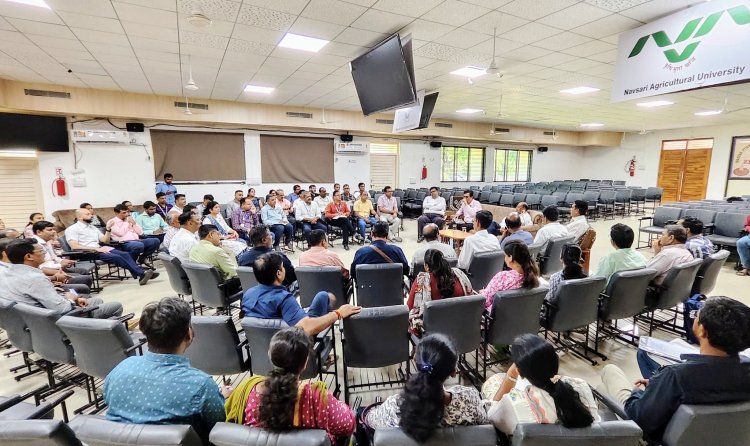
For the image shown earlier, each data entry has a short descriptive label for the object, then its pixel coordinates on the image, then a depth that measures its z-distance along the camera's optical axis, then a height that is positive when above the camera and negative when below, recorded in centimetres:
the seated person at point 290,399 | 114 -80
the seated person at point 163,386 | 127 -79
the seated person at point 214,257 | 346 -80
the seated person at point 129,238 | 532 -95
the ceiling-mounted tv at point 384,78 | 388 +128
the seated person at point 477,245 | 389 -74
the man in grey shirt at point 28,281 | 245 -75
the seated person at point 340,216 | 731 -77
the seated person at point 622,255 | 308 -67
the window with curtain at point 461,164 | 1359 +74
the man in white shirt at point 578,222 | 452 -55
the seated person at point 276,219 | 670 -79
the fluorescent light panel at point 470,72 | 565 +189
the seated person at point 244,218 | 638 -74
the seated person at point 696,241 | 366 -65
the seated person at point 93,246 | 477 -95
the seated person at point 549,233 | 436 -66
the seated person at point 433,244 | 357 -68
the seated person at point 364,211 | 774 -71
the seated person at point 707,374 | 131 -75
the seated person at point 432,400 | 115 -78
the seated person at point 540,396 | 118 -81
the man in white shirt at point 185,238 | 401 -70
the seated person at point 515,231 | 405 -61
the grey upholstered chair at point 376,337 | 209 -100
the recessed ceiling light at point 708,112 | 955 +204
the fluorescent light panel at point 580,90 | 702 +196
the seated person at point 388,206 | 805 -61
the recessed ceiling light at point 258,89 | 692 +190
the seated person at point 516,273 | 246 -68
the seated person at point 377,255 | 346 -76
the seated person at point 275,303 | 212 -79
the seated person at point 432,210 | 753 -66
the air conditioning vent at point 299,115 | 898 +175
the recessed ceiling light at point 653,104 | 845 +202
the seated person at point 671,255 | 315 -68
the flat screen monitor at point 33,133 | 643 +90
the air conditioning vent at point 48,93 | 621 +159
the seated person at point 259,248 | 336 -68
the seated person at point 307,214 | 735 -75
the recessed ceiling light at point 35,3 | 323 +168
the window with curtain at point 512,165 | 1522 +80
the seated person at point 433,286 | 249 -79
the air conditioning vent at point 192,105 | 760 +169
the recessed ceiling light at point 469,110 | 963 +207
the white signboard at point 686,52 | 282 +124
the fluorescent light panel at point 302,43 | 429 +181
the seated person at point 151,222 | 605 -77
